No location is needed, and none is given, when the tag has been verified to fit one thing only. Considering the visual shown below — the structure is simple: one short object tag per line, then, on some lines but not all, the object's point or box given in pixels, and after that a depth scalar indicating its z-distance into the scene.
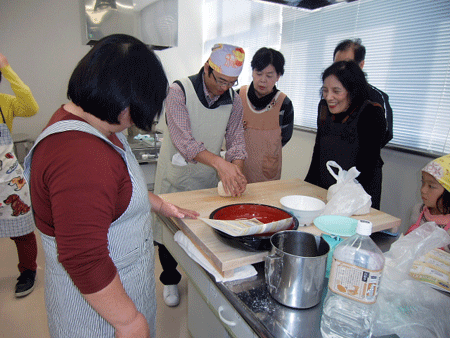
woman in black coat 1.42
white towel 0.79
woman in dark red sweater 0.54
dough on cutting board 1.25
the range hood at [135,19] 2.52
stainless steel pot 0.64
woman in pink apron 2.04
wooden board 0.80
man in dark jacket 1.66
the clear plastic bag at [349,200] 1.05
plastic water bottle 0.61
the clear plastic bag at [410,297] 0.64
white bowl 0.99
